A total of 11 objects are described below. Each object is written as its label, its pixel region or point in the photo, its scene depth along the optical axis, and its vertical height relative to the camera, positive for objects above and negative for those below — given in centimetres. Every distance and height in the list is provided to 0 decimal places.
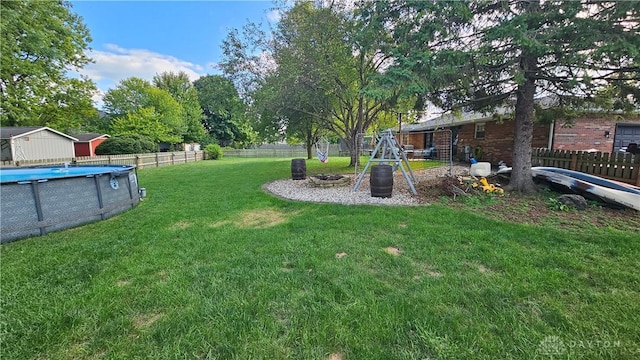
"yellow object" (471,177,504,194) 565 -98
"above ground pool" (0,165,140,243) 347 -75
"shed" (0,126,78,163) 1429 +59
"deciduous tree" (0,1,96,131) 1112 +405
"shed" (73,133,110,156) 2106 +62
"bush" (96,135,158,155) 1708 +33
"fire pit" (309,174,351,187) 735 -99
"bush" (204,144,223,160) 2362 -31
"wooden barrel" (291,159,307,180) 896 -80
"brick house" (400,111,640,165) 932 +19
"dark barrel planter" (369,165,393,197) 577 -79
